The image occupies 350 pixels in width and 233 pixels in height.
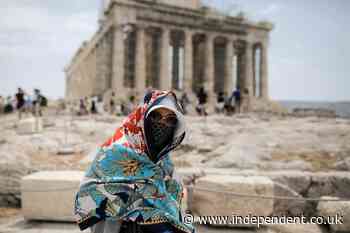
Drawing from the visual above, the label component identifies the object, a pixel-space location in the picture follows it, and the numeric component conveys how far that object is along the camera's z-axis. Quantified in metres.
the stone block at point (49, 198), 4.98
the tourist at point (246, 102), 29.88
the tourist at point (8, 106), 23.25
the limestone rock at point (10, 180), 5.94
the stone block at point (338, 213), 4.70
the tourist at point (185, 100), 25.52
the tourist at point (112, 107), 24.72
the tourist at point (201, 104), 19.69
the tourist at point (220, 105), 22.64
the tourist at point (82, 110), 22.87
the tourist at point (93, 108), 23.25
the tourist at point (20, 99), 17.77
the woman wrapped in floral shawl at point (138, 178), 2.39
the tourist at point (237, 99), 21.00
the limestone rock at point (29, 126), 13.18
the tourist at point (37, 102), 17.87
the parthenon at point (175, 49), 31.84
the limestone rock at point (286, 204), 5.58
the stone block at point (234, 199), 4.90
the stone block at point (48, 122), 15.43
